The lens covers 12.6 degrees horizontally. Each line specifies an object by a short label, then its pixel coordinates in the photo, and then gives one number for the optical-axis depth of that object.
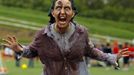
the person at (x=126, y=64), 27.20
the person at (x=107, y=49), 27.23
